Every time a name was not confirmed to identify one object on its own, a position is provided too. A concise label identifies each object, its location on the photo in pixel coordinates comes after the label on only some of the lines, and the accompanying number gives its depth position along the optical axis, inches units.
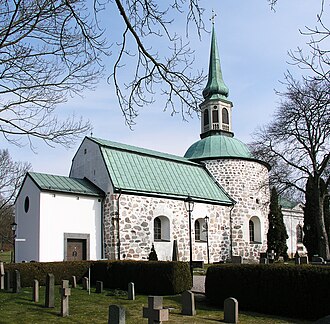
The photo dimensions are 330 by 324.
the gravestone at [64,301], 419.0
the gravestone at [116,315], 263.0
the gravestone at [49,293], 462.0
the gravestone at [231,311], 386.3
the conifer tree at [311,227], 1212.4
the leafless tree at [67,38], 231.7
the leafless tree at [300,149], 856.9
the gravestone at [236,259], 817.2
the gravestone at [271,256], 1011.4
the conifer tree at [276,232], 1189.1
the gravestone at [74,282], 640.3
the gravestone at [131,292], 529.7
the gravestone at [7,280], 597.0
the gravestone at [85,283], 604.8
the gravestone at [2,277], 607.3
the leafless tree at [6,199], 1326.3
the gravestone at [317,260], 809.5
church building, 789.9
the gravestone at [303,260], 853.7
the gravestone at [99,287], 593.1
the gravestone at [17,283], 574.6
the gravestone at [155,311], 313.9
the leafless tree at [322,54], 243.6
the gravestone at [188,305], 423.8
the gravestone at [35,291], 498.5
